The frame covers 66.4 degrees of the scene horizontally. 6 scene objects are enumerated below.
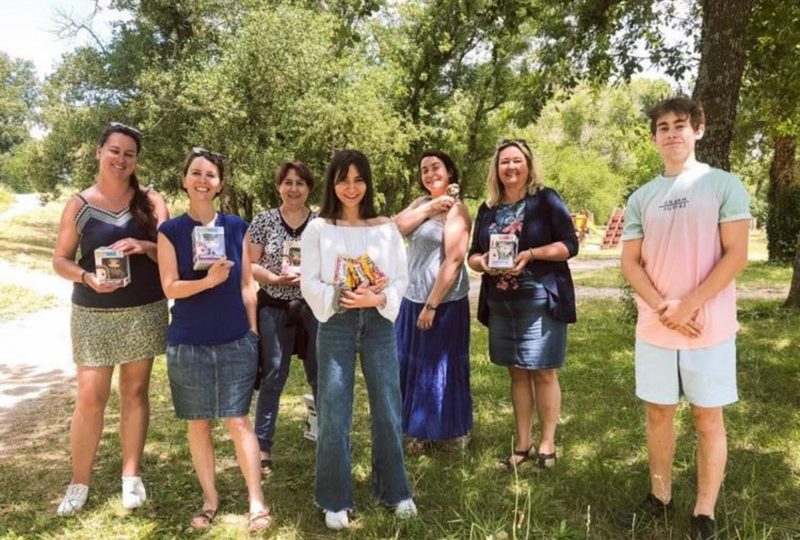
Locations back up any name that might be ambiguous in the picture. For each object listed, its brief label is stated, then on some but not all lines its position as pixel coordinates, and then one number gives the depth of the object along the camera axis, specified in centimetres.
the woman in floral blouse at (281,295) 395
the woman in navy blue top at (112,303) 340
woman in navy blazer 380
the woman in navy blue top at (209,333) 316
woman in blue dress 397
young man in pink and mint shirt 282
